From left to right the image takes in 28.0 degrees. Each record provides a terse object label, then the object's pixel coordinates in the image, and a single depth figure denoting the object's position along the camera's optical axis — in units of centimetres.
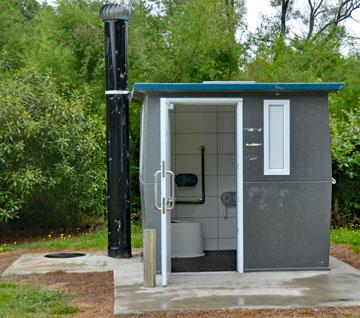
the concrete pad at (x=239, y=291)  598
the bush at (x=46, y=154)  1132
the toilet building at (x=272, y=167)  738
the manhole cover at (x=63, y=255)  920
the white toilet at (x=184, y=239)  853
